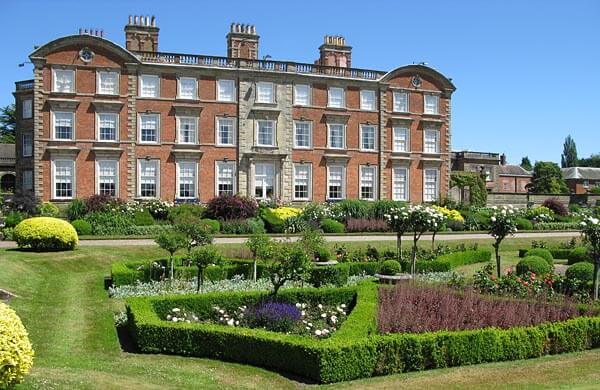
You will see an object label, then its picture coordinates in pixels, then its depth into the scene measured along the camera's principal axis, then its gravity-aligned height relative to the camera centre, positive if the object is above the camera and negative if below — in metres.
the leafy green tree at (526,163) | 107.00 +6.59
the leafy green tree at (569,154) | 100.19 +7.63
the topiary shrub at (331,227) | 32.12 -1.36
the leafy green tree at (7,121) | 72.44 +8.84
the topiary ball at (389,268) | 19.39 -2.07
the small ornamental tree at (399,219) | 20.27 -0.60
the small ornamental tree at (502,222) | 20.19 -0.66
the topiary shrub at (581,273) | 17.53 -1.97
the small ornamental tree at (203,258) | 16.08 -1.50
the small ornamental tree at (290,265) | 13.98 -1.45
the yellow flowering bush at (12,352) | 7.48 -1.86
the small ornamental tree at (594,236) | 15.65 -0.84
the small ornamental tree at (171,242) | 17.92 -1.22
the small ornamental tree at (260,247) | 15.93 -1.26
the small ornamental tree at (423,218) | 19.94 -0.55
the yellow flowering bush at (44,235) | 22.36 -1.31
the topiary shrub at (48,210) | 32.19 -0.62
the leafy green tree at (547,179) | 66.94 +2.45
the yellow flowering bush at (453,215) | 35.88 -0.80
